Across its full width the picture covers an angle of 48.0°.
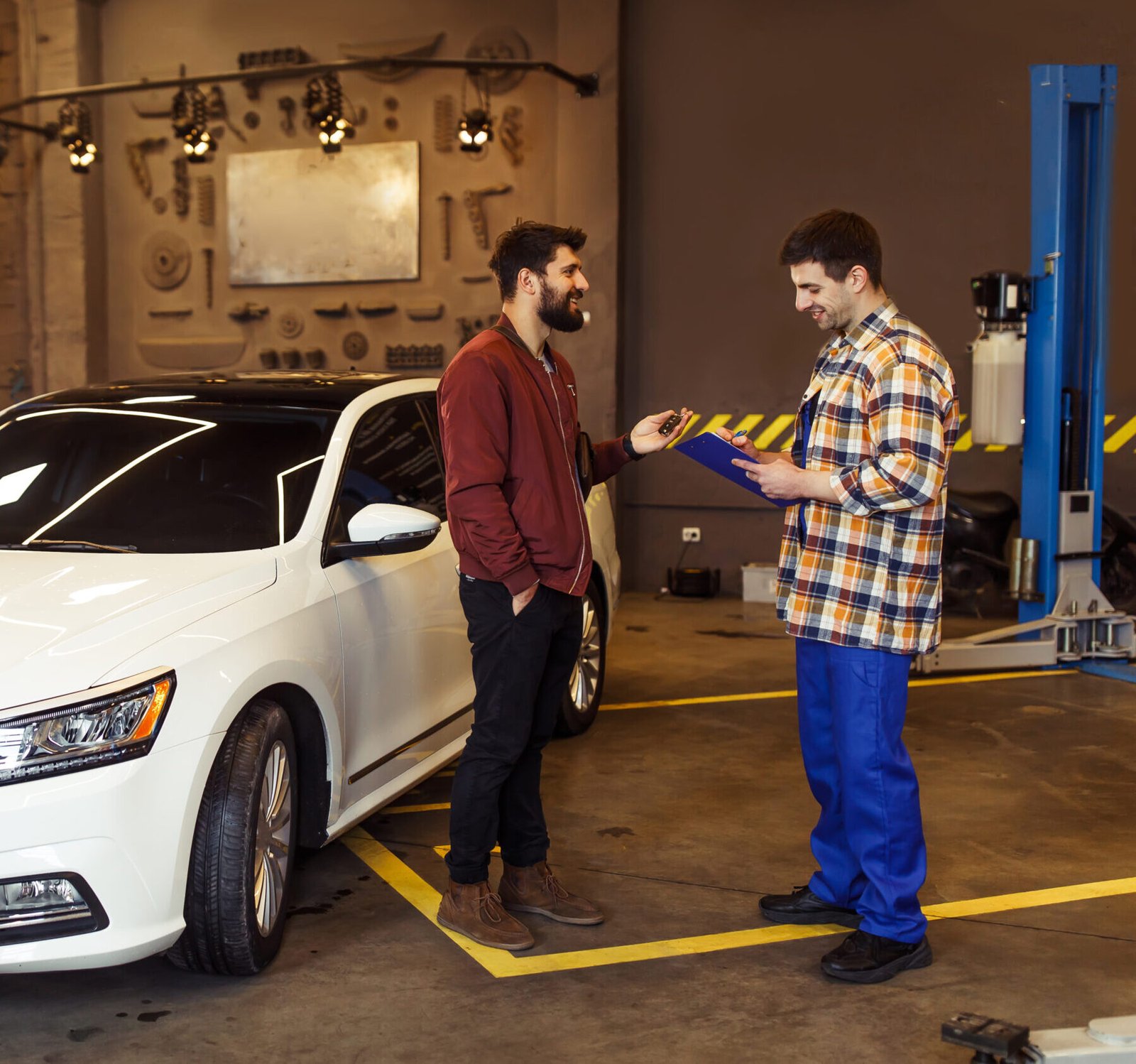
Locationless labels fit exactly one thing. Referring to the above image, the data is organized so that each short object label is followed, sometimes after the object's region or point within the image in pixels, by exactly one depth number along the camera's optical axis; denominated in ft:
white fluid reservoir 21.38
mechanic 9.53
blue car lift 21.12
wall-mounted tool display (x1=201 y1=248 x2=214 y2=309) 34.35
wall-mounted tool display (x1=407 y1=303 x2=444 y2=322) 32.37
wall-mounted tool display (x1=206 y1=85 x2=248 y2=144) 34.01
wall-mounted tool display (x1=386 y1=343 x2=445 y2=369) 32.55
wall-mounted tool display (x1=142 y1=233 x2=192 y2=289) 34.65
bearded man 9.80
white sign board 32.42
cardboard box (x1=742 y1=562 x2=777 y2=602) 27.81
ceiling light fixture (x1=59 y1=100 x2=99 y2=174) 32.53
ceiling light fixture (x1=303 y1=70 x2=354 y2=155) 30.09
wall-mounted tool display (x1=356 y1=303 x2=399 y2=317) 32.71
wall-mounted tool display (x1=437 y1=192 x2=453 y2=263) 31.99
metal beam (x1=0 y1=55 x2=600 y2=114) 29.91
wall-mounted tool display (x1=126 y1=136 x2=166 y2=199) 34.94
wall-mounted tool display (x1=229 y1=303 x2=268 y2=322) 33.86
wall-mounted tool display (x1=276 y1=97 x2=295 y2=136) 33.24
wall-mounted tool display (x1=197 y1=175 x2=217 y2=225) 34.17
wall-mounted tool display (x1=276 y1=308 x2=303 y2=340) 33.55
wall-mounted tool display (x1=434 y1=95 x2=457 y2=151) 31.99
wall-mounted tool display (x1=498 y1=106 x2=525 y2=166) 31.58
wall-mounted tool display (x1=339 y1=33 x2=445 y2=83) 32.04
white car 8.24
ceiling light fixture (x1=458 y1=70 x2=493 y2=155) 28.91
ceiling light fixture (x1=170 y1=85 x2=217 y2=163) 31.37
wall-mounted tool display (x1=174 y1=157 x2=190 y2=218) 34.50
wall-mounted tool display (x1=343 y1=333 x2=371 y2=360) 33.09
